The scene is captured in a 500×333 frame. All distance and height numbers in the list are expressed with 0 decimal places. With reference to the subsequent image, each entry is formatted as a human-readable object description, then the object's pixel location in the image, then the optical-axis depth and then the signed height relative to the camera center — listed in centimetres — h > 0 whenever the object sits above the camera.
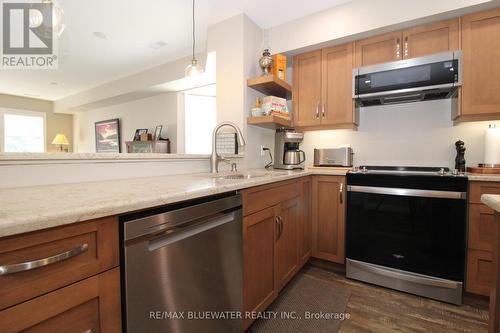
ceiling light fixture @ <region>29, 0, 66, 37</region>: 165 +112
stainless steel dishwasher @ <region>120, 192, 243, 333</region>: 71 -40
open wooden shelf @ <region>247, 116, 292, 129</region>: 212 +41
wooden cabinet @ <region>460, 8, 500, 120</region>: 170 +75
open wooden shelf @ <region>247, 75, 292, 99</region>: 213 +79
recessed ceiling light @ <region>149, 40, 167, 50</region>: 305 +164
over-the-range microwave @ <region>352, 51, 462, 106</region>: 176 +70
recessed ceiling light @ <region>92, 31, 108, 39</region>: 280 +163
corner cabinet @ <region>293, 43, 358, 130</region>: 221 +77
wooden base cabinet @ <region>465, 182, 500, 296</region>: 154 -54
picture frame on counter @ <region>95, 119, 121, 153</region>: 543 +68
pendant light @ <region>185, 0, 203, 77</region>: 228 +95
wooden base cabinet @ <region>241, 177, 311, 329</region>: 124 -50
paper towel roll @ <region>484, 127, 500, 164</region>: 171 +13
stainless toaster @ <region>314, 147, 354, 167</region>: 223 +6
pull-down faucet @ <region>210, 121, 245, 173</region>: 177 +5
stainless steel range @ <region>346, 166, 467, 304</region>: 159 -52
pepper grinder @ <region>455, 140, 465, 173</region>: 187 +6
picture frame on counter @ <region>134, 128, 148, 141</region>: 478 +65
